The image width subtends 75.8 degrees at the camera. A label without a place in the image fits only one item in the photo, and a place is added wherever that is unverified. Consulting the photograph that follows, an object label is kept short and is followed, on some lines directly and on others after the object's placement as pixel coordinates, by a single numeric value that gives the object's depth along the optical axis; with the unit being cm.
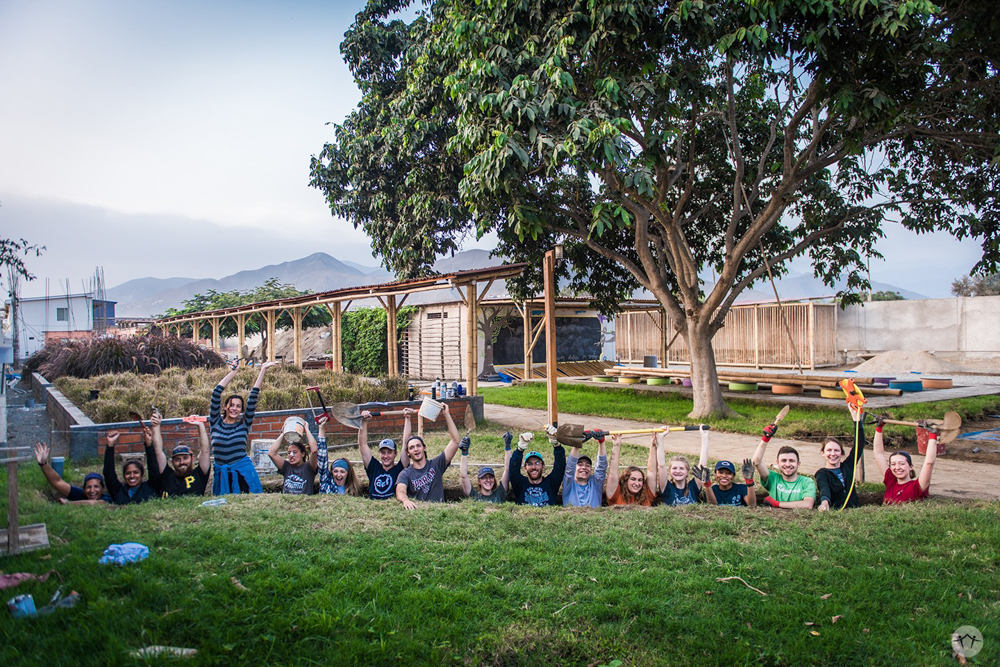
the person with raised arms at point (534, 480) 534
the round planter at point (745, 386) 1520
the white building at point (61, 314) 4124
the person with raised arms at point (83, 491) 475
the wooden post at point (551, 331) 880
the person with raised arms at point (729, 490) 517
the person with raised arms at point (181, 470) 522
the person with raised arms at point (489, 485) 542
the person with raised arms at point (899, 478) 508
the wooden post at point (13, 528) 324
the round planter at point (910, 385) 1409
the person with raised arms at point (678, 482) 526
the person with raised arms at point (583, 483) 525
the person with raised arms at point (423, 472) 537
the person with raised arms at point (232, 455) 555
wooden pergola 1077
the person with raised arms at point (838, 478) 505
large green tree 752
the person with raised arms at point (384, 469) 542
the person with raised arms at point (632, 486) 527
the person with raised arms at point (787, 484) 505
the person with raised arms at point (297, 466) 559
